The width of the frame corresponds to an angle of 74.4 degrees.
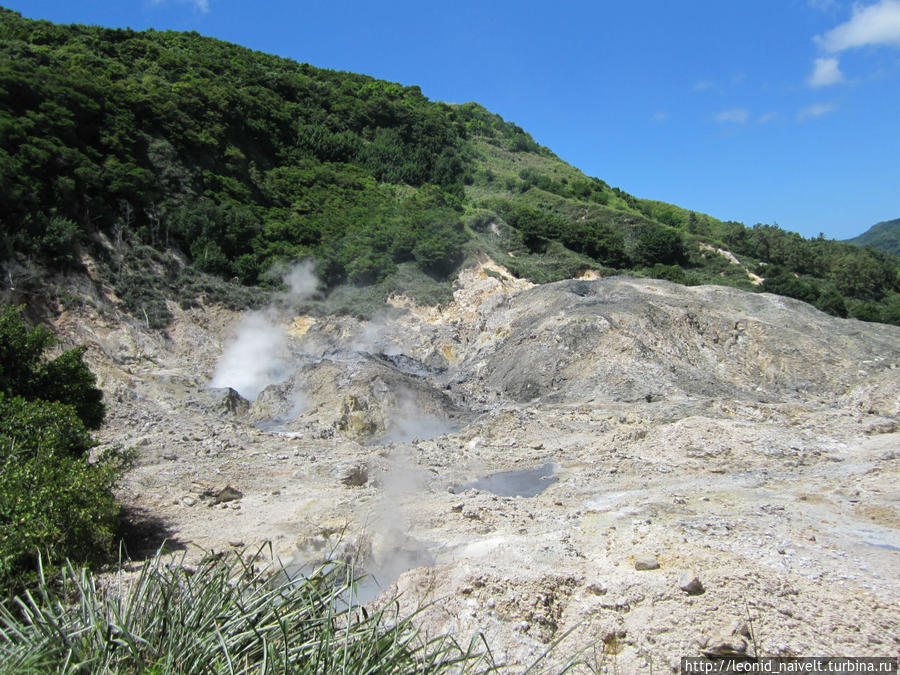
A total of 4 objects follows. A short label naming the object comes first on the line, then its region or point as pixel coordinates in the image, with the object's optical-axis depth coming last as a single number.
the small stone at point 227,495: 11.30
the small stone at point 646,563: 7.22
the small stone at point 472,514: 9.90
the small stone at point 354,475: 12.54
